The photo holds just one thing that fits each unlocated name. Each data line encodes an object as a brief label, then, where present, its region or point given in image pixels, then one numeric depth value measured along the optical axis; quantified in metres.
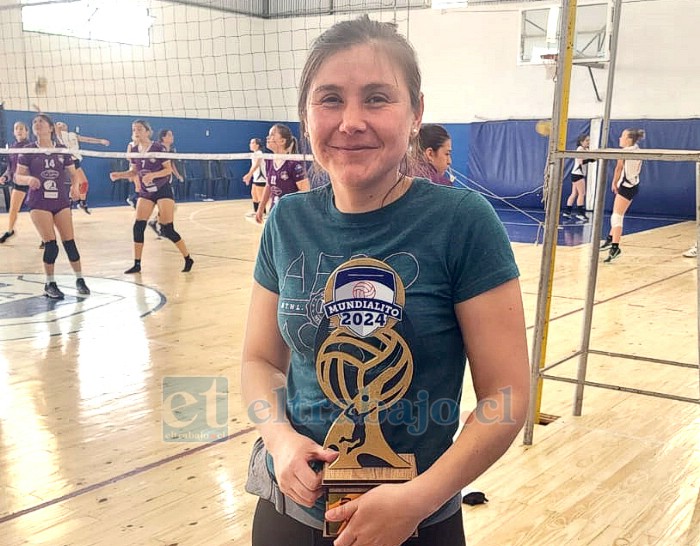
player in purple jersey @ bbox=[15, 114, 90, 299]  6.40
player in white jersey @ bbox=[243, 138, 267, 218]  12.00
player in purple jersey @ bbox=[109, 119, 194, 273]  7.75
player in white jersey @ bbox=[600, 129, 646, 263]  8.70
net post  3.24
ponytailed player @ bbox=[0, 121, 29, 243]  8.49
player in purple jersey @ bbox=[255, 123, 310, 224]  7.85
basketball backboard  14.12
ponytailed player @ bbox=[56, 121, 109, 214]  13.24
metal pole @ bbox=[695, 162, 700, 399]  3.03
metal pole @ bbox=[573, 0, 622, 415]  3.57
